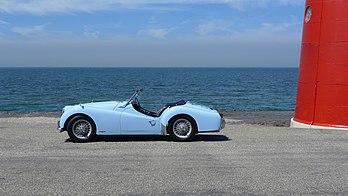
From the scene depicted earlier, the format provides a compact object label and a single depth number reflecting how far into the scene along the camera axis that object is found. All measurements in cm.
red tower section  1323
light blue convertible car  1060
